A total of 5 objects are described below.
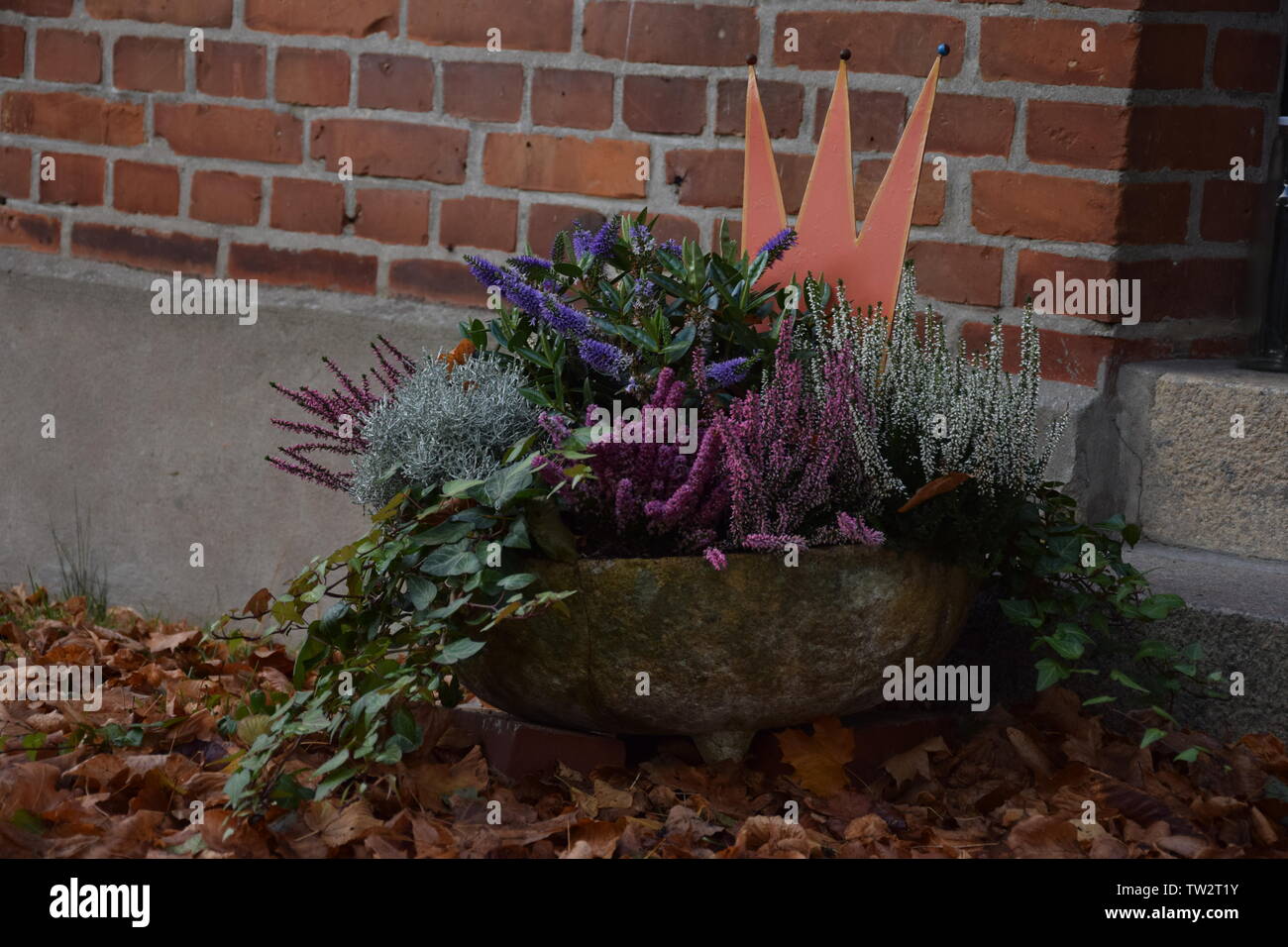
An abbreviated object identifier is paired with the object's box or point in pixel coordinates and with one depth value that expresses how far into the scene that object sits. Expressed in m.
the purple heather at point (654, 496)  2.11
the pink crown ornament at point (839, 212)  2.48
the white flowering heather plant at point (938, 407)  2.22
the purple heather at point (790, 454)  2.10
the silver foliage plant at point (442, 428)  2.21
